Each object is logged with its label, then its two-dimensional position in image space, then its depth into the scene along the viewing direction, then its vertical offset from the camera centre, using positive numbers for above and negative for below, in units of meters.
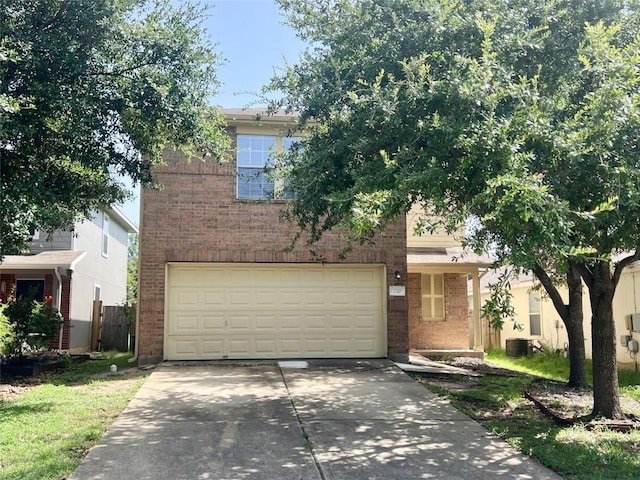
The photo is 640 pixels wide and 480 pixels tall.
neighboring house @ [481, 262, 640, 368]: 13.04 -0.57
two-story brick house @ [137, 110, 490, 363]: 12.52 +0.40
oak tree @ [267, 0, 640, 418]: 5.24 +1.84
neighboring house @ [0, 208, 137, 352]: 16.58 +0.62
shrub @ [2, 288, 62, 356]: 12.17 -0.68
